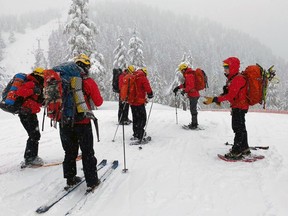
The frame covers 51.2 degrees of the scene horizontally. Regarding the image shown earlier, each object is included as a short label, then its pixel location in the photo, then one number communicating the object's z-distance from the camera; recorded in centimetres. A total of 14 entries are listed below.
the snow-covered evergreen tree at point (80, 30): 2888
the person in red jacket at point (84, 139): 537
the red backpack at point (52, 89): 492
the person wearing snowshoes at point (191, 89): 1048
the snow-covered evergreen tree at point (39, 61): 10040
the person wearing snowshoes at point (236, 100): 679
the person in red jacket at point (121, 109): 1155
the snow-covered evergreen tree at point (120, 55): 3719
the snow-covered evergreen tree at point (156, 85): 5694
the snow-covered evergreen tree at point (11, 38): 17588
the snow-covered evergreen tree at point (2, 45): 15562
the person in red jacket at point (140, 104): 895
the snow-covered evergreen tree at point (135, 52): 3650
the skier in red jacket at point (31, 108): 634
